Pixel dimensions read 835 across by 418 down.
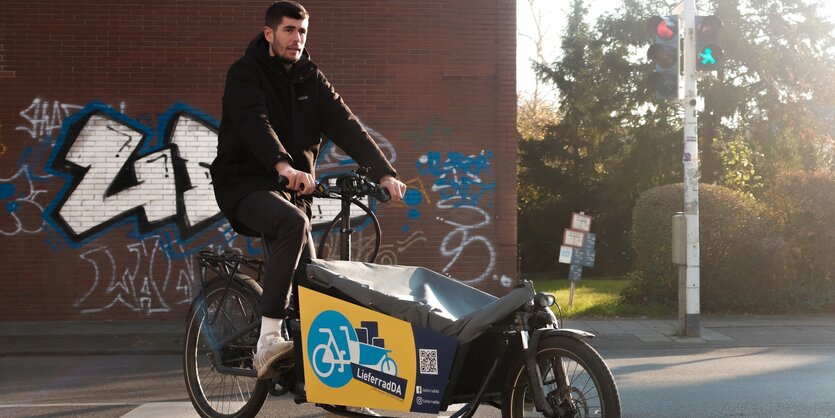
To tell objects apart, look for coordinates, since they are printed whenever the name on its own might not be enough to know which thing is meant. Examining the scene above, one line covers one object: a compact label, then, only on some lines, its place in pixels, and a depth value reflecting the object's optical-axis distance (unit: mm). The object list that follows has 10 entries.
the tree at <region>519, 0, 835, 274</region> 30047
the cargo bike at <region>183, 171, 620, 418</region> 3779
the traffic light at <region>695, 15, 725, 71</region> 10715
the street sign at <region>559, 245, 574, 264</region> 15320
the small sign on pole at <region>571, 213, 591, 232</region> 15297
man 4363
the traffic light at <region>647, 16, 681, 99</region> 10711
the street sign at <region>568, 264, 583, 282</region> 15504
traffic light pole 10742
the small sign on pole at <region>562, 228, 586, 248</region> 15250
